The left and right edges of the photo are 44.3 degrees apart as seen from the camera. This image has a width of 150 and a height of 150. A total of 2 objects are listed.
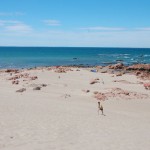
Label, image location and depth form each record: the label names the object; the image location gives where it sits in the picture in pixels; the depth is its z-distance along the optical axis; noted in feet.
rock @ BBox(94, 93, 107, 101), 50.82
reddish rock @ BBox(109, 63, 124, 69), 107.11
